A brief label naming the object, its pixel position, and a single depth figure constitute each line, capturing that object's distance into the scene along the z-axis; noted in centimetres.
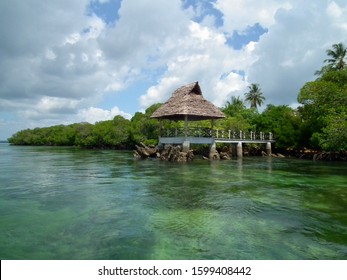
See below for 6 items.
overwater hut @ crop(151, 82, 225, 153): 2236
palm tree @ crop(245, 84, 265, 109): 4972
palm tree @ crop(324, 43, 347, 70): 3228
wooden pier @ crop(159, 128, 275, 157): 2367
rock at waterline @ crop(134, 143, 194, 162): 2268
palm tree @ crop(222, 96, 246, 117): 4174
